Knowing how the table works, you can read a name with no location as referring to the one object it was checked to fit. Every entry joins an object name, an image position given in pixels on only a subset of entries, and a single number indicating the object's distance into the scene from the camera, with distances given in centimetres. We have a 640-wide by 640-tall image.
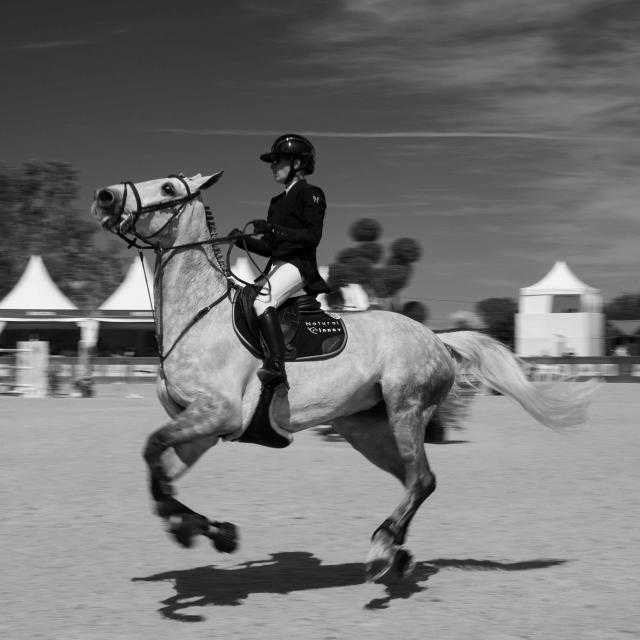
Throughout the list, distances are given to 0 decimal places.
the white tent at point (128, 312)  3603
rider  573
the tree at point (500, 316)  5222
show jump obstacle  2431
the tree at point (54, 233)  5847
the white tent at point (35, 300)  3600
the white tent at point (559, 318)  4066
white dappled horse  545
